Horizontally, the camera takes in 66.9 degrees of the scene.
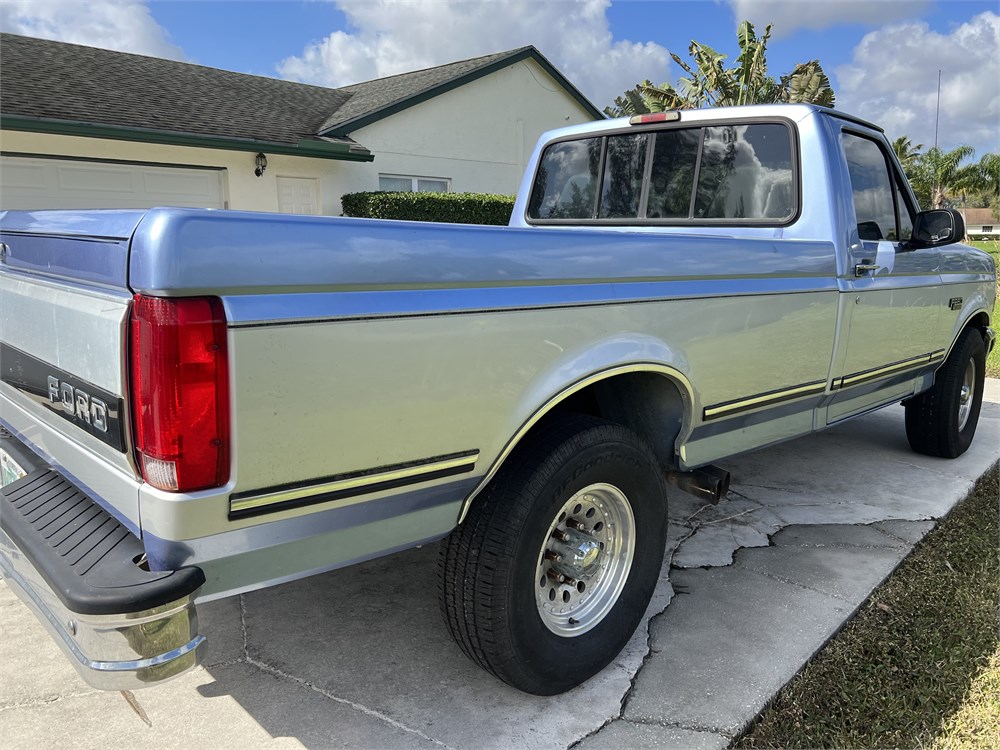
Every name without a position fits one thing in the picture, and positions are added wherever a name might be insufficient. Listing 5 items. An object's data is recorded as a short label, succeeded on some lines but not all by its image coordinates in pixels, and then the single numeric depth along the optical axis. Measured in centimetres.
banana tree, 2289
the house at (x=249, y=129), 1078
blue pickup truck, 165
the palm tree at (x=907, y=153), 5525
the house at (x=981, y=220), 8400
